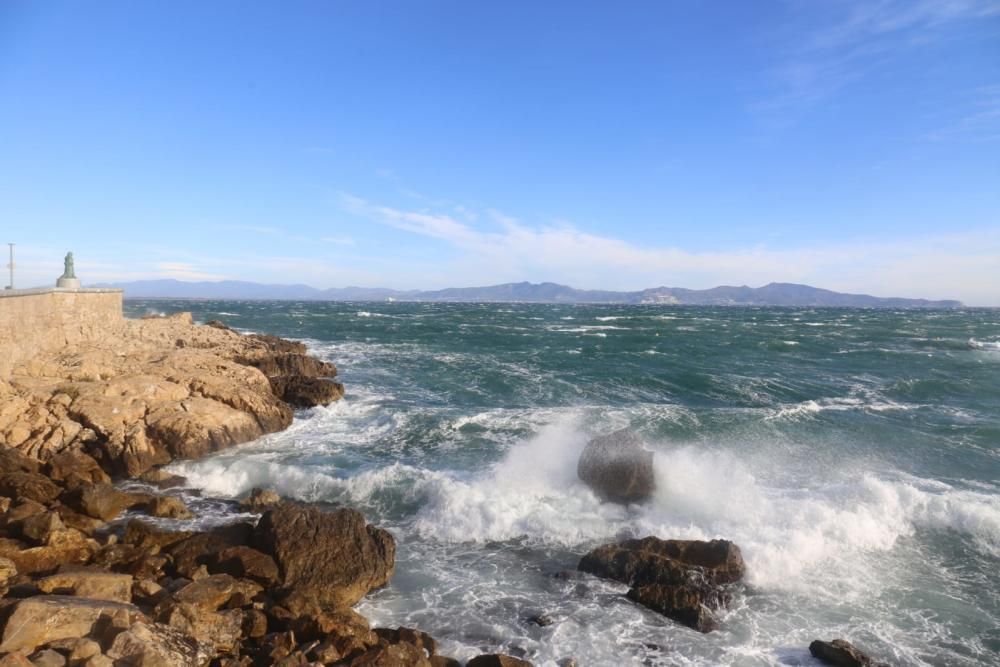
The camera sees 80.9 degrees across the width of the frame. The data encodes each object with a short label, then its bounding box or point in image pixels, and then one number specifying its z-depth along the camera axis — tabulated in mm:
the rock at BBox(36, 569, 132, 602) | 6754
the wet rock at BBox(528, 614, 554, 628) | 7812
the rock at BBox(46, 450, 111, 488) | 11703
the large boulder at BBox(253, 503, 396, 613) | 8188
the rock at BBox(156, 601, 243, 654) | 6410
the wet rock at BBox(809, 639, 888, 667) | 7043
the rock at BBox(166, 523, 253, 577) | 8250
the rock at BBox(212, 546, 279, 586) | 8148
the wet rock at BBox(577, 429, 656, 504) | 11844
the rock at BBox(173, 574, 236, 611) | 7055
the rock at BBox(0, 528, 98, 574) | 7773
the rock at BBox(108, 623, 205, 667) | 5359
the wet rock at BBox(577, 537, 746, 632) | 8172
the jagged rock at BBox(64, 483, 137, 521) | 10047
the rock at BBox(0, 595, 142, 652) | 5473
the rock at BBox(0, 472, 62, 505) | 10320
